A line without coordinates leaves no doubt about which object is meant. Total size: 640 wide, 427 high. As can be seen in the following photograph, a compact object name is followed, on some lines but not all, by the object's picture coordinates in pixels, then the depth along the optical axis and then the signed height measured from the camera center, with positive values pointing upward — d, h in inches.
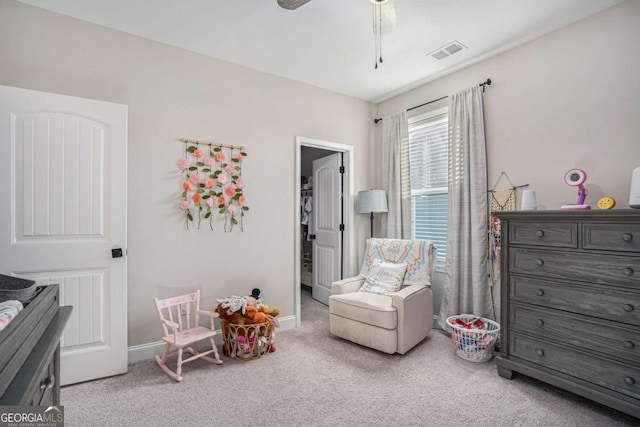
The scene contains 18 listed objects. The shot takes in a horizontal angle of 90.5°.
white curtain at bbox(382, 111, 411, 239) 146.6 +18.4
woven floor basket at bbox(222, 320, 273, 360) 104.0 -40.4
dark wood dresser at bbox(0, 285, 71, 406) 28.8 -14.9
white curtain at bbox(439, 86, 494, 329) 116.0 +0.3
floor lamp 145.3 +6.8
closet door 162.9 -4.3
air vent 109.0 +58.7
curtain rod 116.5 +48.9
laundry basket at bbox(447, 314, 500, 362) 101.5 -41.4
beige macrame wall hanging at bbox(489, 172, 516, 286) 110.9 -2.0
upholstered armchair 106.0 -30.3
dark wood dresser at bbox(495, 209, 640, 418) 71.6 -22.2
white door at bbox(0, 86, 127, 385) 82.9 +2.2
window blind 134.3 +17.3
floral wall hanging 111.7 +12.7
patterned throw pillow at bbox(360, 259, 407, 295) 122.6 -24.8
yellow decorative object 79.8 +2.6
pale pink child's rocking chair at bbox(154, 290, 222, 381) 93.6 -36.2
